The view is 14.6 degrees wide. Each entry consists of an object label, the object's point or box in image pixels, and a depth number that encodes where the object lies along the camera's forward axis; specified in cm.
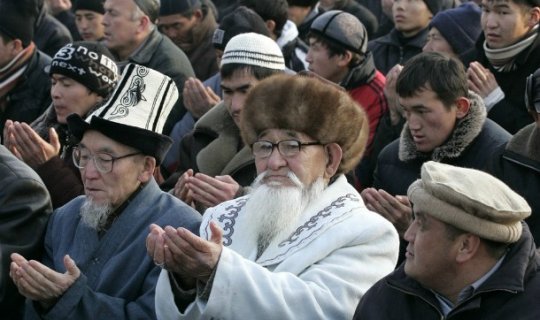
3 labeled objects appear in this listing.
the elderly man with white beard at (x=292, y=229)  787
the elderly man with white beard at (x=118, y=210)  901
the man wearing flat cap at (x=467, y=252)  741
